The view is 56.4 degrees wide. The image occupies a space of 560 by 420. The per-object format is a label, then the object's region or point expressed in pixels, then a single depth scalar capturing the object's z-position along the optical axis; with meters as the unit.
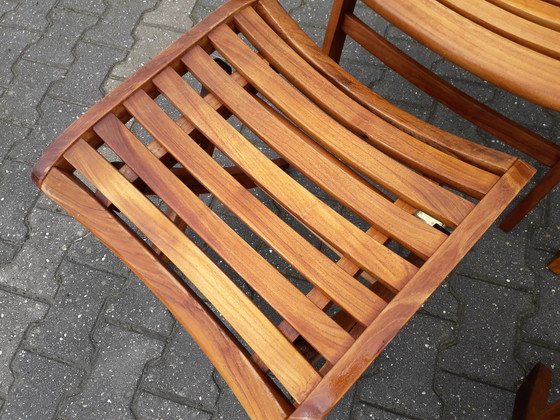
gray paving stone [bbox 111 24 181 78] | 2.23
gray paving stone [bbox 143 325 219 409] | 1.67
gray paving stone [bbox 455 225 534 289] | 1.78
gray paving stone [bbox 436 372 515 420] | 1.62
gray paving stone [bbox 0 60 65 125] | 2.15
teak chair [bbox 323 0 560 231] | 1.07
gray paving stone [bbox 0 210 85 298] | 1.85
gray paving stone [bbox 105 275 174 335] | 1.77
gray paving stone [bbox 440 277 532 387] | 1.67
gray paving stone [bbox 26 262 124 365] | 1.74
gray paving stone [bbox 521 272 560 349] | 1.70
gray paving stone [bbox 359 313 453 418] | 1.63
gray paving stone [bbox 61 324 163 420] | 1.66
